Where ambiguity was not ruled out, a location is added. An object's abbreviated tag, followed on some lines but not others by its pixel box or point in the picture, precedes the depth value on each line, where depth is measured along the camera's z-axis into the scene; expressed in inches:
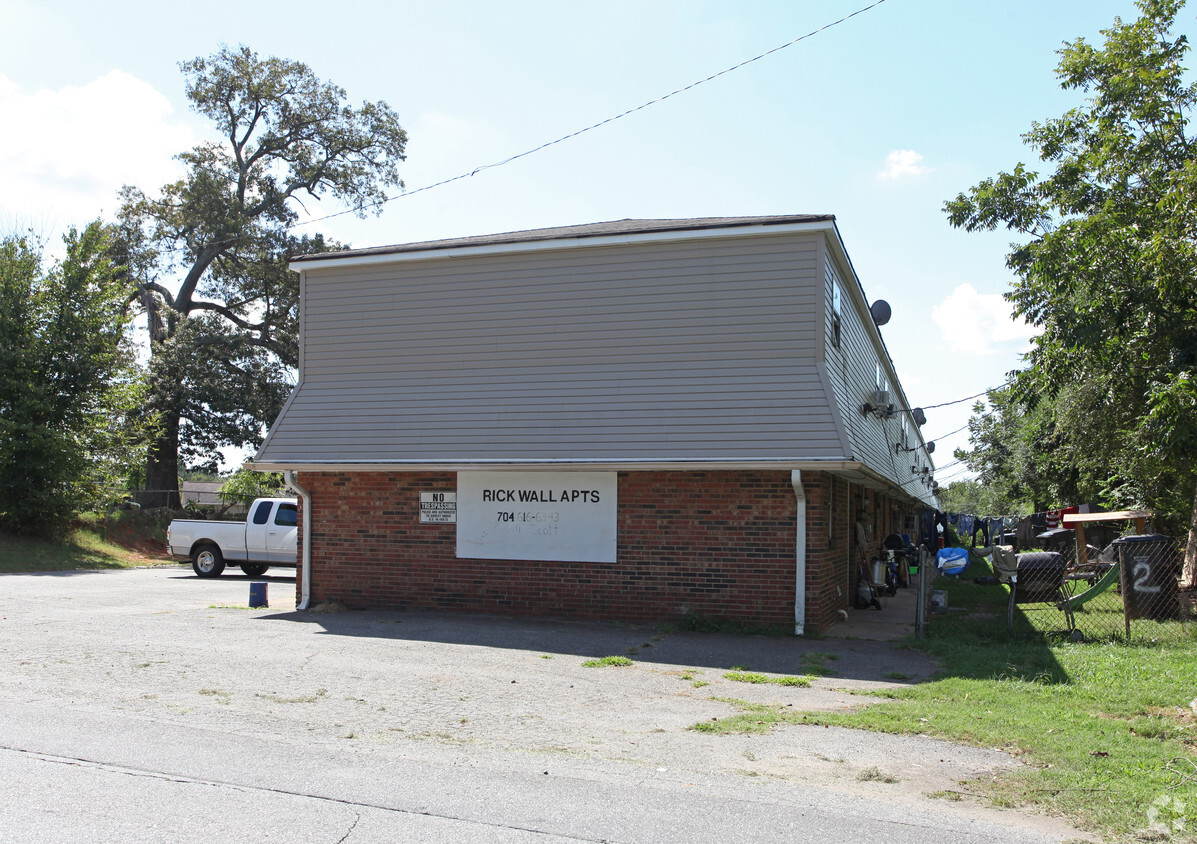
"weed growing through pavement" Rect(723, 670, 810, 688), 344.2
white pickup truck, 841.5
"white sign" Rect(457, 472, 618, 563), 497.7
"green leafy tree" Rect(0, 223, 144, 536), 995.3
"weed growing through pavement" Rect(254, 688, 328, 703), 300.4
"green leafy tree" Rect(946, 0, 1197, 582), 521.3
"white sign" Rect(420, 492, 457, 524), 529.7
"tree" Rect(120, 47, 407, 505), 1368.1
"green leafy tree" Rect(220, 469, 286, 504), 1305.4
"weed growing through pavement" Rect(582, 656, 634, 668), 374.6
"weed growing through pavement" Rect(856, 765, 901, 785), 219.6
